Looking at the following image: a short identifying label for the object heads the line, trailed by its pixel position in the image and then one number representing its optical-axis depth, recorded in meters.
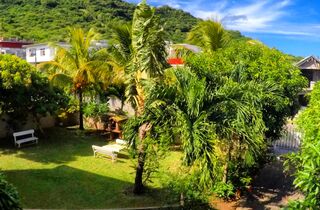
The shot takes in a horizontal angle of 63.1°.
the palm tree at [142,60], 8.33
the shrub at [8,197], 4.12
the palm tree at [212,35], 14.63
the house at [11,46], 55.33
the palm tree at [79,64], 15.23
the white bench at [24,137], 13.59
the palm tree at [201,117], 6.85
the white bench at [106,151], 12.25
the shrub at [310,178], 3.33
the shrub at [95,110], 16.06
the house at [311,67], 22.78
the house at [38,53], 43.05
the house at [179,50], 15.65
